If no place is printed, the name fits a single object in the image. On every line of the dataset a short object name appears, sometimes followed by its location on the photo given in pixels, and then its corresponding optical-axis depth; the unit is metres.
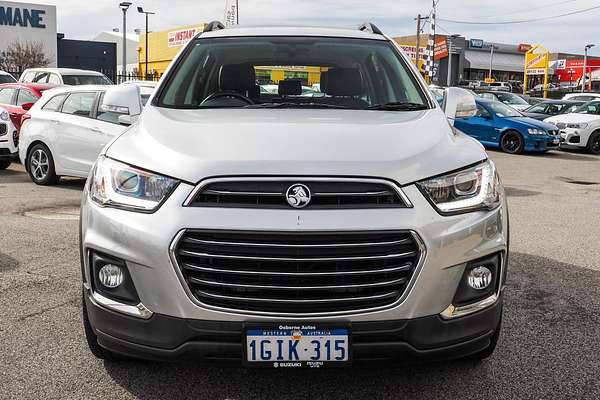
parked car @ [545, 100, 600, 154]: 17.50
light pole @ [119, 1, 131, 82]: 31.92
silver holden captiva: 2.54
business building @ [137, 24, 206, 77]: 49.69
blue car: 16.25
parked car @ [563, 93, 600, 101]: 23.80
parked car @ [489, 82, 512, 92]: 58.77
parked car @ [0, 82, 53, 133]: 11.73
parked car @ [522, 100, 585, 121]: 19.44
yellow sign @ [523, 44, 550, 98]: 48.84
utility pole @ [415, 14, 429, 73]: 42.58
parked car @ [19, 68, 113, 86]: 15.23
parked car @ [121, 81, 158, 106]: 9.79
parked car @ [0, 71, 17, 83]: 18.14
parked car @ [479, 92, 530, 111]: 21.86
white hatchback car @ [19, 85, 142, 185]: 9.03
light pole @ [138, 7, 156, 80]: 37.72
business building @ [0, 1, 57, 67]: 45.47
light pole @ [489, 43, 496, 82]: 80.00
